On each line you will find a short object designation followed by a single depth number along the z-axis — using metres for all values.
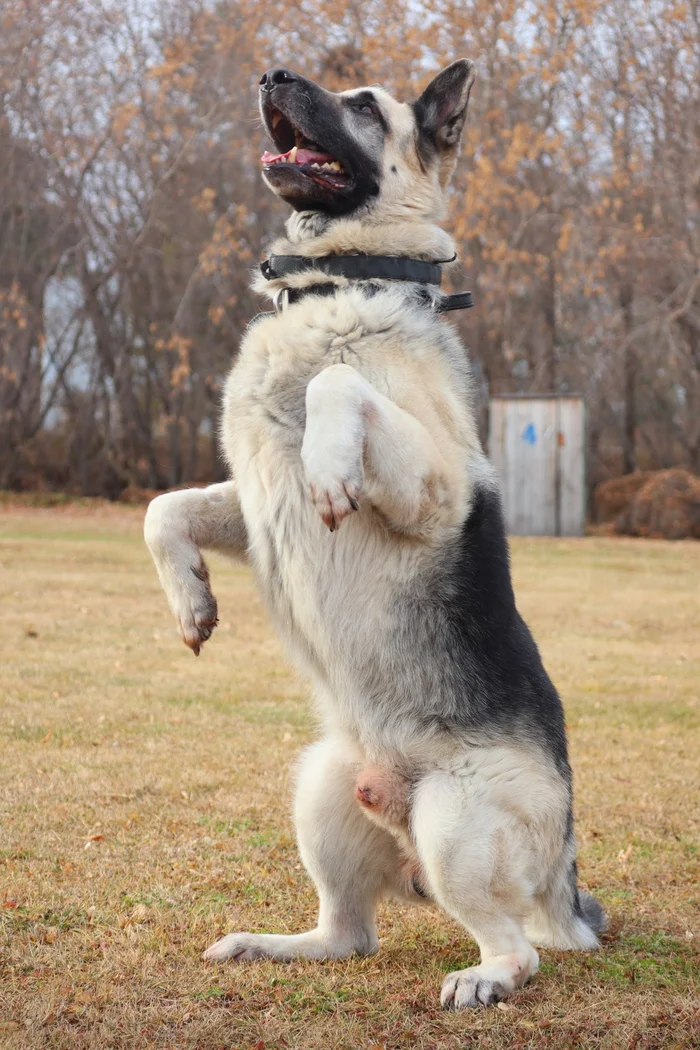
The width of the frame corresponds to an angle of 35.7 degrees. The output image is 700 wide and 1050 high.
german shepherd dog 2.97
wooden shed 20.36
